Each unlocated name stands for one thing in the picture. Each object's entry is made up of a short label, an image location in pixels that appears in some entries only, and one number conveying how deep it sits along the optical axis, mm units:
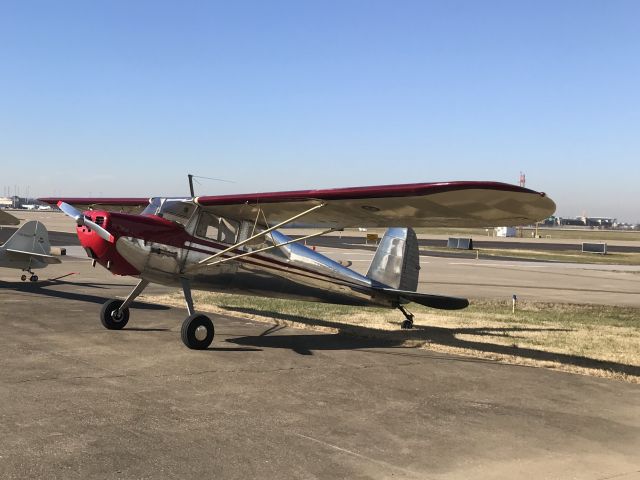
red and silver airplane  8391
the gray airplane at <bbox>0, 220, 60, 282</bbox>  18766
